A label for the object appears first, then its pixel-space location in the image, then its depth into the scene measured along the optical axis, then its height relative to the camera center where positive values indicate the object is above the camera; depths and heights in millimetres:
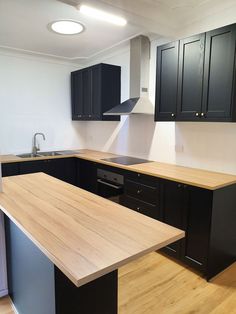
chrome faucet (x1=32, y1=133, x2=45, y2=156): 4141 -416
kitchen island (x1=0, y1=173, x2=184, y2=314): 999 -550
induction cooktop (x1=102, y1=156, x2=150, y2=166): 3146 -502
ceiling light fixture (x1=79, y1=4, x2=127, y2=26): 2150 +1078
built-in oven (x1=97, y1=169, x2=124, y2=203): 3076 -820
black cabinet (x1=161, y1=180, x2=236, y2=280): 2125 -932
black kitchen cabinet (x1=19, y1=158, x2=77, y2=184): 3537 -681
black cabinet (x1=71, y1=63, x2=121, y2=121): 3760 +586
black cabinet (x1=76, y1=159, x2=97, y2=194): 3635 -808
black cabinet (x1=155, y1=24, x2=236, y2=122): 2145 +485
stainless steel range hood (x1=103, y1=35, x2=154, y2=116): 3148 +664
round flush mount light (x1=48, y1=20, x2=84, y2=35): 2764 +1193
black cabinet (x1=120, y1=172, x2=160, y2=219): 2600 -802
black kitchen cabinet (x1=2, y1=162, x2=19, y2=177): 3359 -649
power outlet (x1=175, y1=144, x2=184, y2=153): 3003 -286
